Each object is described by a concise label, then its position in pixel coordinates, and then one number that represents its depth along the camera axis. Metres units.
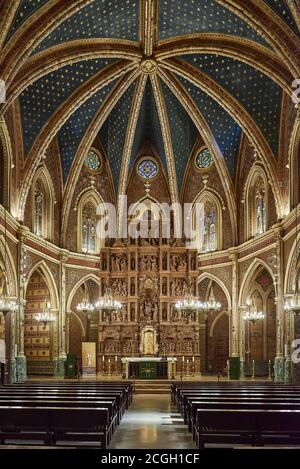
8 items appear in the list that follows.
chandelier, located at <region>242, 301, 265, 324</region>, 33.03
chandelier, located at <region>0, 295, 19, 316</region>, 26.97
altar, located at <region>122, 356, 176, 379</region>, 34.53
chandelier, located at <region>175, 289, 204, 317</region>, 33.53
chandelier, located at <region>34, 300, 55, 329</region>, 32.12
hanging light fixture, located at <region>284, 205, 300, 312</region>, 26.83
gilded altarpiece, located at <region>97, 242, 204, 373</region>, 37.22
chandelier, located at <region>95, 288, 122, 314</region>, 33.61
